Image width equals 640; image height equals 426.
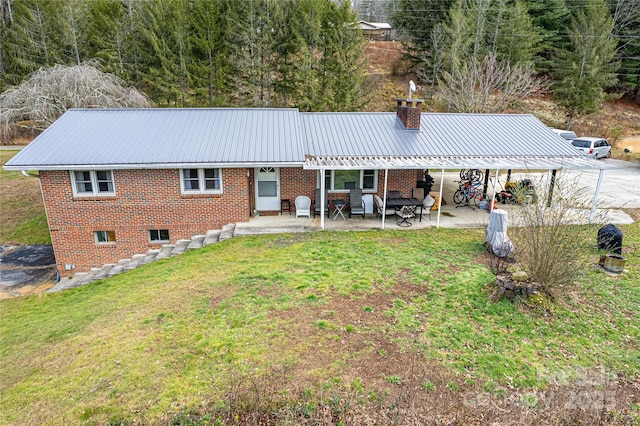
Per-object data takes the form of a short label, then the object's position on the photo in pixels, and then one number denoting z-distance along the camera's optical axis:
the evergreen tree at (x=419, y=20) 37.03
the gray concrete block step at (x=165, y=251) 12.23
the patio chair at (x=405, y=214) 13.12
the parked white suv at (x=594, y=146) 25.23
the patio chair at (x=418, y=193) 14.74
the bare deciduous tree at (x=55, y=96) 21.68
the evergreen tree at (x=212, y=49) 29.20
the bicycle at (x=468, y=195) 15.59
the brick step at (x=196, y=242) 12.32
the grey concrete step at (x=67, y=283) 11.66
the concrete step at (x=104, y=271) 11.95
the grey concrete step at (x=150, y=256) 12.23
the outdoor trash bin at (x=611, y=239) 10.58
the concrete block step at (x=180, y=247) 12.33
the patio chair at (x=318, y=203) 13.77
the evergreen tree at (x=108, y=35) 28.92
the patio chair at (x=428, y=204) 13.85
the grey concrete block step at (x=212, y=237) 12.35
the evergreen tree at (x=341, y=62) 28.61
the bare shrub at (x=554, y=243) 7.76
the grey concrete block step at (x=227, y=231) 12.41
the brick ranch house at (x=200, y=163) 12.30
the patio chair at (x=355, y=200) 13.72
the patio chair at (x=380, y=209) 13.34
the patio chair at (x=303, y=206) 13.59
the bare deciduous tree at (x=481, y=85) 25.16
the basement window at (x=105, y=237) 12.81
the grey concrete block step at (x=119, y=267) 11.93
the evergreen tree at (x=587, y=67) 32.06
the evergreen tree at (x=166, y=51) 28.14
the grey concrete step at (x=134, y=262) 12.00
